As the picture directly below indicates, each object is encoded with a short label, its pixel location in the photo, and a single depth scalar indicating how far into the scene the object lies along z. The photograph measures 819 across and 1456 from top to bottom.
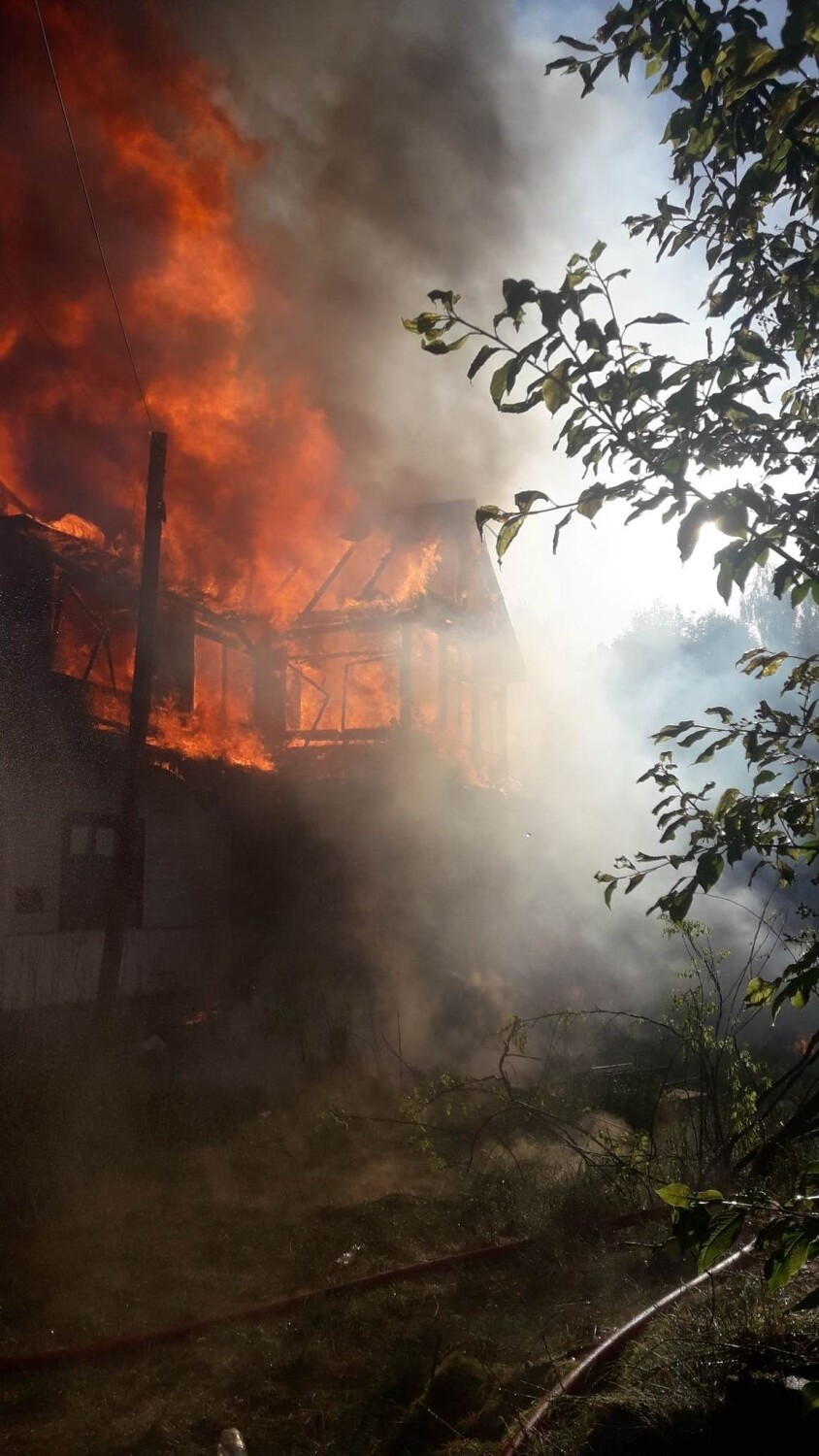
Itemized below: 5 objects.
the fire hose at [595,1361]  3.57
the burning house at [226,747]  12.04
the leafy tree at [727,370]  1.93
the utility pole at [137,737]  9.92
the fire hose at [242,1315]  4.82
